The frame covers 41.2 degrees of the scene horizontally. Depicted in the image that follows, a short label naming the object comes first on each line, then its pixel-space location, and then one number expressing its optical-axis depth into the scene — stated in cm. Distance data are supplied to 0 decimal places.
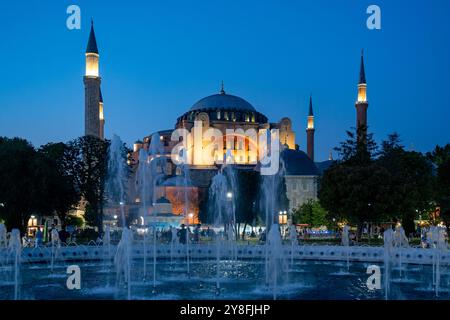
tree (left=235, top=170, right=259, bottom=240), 4322
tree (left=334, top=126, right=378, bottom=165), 3812
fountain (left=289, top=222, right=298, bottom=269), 2355
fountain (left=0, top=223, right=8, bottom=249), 2341
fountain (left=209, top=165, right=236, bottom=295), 4362
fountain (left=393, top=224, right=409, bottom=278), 2790
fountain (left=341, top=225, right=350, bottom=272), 2728
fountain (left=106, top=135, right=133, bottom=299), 1524
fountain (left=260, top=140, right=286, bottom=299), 4622
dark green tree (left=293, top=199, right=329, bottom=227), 5041
